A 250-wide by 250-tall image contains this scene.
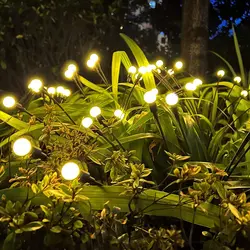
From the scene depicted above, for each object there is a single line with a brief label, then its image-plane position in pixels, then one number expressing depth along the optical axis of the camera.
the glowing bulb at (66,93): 1.60
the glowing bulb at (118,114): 1.21
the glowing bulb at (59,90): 1.53
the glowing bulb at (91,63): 1.42
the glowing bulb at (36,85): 1.10
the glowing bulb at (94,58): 1.41
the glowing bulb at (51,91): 1.47
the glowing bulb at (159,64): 1.50
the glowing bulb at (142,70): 1.27
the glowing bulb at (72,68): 1.35
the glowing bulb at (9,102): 1.06
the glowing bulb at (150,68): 1.36
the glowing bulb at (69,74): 1.35
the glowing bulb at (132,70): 1.44
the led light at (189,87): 1.28
